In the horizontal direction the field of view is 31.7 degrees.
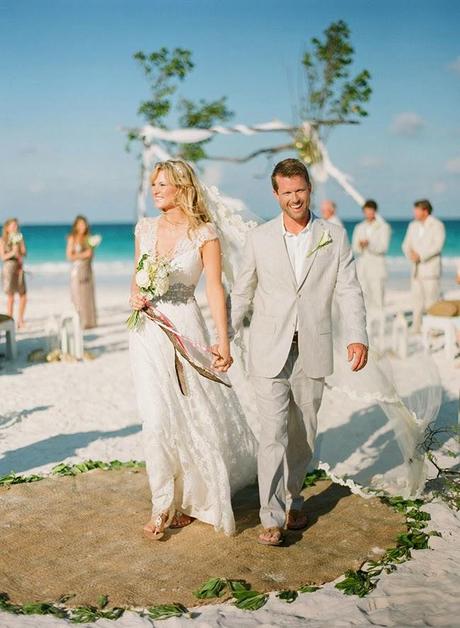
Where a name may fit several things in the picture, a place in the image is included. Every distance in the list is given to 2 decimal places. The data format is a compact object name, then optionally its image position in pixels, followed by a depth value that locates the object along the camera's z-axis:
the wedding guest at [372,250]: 13.98
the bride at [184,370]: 4.89
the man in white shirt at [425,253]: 12.71
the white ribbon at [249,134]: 12.25
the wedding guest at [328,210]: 13.69
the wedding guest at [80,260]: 14.10
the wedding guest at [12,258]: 13.73
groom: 4.71
